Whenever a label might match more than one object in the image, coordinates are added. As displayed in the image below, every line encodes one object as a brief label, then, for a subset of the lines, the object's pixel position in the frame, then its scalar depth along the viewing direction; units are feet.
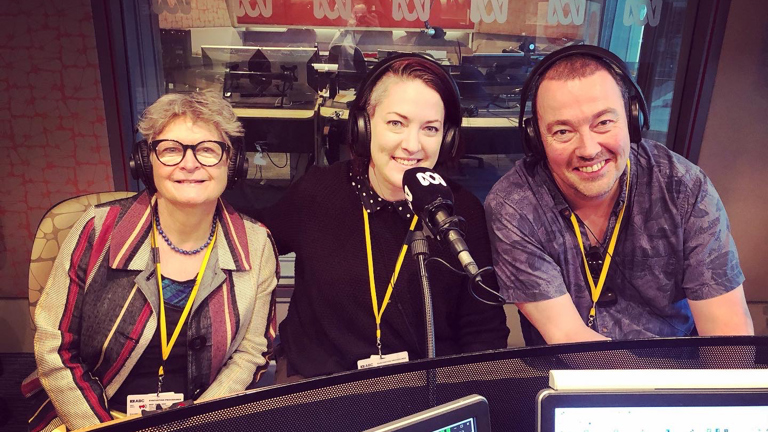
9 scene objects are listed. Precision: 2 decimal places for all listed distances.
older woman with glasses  4.94
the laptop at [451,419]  2.02
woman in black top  5.30
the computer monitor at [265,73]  10.05
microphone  2.85
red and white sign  9.58
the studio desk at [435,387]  2.41
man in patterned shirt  5.09
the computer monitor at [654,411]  2.16
